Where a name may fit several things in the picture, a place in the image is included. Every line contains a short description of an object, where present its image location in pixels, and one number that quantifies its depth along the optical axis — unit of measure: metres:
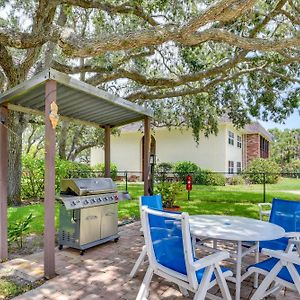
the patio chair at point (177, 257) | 2.76
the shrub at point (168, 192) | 8.63
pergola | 4.11
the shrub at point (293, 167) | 29.67
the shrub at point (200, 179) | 18.52
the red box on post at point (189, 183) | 10.66
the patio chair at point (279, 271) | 2.88
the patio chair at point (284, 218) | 4.20
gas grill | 5.09
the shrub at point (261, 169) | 19.41
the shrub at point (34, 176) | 10.80
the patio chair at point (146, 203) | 4.15
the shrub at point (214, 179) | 18.53
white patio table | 3.43
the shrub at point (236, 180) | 19.25
